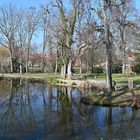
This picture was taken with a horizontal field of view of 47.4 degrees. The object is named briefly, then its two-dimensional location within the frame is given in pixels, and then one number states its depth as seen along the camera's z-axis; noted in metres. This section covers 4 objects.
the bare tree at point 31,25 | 36.17
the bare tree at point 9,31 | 37.08
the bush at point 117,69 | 32.07
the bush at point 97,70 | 30.75
